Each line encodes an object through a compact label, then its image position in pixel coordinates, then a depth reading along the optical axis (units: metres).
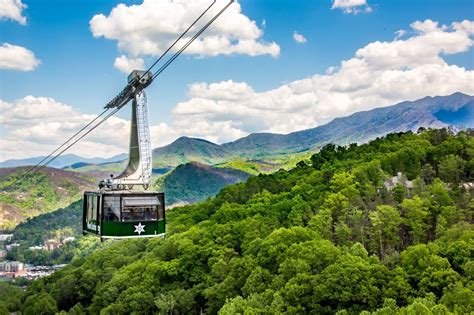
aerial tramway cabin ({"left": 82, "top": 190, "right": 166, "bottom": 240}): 29.25
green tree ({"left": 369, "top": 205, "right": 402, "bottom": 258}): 64.39
